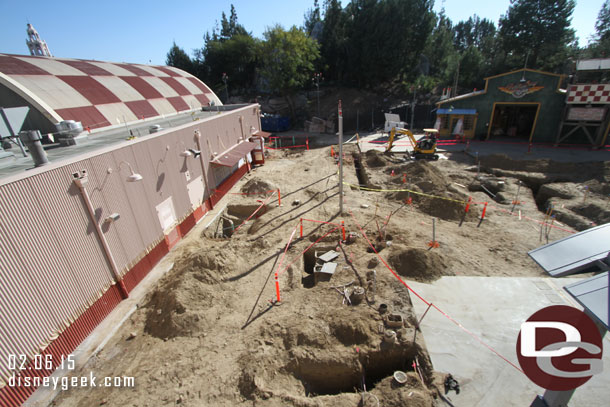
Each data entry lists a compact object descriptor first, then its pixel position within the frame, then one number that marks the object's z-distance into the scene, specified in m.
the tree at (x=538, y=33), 36.75
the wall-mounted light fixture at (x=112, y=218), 8.62
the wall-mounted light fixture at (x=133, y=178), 8.60
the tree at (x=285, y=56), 36.31
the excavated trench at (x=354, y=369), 6.71
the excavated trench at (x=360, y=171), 19.11
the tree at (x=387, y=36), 36.38
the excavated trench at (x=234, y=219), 13.86
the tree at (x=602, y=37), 36.10
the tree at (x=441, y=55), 43.94
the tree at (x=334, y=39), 43.94
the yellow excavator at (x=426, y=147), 21.47
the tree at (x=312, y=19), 52.89
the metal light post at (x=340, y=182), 11.60
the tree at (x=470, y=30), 78.31
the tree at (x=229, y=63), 49.28
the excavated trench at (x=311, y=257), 10.88
